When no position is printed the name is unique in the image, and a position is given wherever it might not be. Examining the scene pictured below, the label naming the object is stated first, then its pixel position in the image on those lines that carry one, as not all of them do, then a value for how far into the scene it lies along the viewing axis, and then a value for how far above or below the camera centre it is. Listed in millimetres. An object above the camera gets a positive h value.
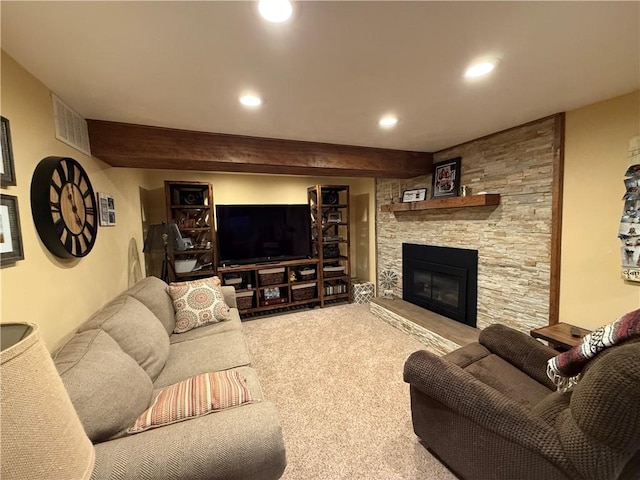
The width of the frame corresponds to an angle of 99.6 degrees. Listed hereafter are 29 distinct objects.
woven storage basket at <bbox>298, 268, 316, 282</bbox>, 4176 -815
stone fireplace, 2291 -57
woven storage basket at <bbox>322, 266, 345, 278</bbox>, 4285 -799
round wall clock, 1375 +123
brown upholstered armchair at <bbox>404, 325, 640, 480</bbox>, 902 -858
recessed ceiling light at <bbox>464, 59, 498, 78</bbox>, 1389 +795
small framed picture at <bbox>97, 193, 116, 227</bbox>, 2133 +145
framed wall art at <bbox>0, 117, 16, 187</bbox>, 1146 +305
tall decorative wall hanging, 1772 -37
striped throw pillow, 1167 -826
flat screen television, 3783 -140
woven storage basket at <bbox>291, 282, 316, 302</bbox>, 4090 -1053
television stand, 3812 -910
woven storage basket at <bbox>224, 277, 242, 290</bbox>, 3820 -821
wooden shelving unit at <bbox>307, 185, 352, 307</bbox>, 4160 -283
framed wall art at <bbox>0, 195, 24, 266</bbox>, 1121 -10
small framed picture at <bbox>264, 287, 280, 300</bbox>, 4004 -1048
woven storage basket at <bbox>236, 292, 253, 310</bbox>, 3746 -1067
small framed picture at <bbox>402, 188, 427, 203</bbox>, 3482 +320
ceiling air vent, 1605 +656
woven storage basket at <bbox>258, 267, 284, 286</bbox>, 3922 -773
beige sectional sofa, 921 -775
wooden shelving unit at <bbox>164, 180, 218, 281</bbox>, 3514 +54
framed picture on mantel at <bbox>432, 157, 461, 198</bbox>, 3043 +469
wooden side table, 1911 -886
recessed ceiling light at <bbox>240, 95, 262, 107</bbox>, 1712 +800
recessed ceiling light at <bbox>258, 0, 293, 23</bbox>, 970 +787
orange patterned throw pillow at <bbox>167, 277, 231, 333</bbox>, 2352 -719
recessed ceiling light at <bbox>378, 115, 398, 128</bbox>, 2138 +812
